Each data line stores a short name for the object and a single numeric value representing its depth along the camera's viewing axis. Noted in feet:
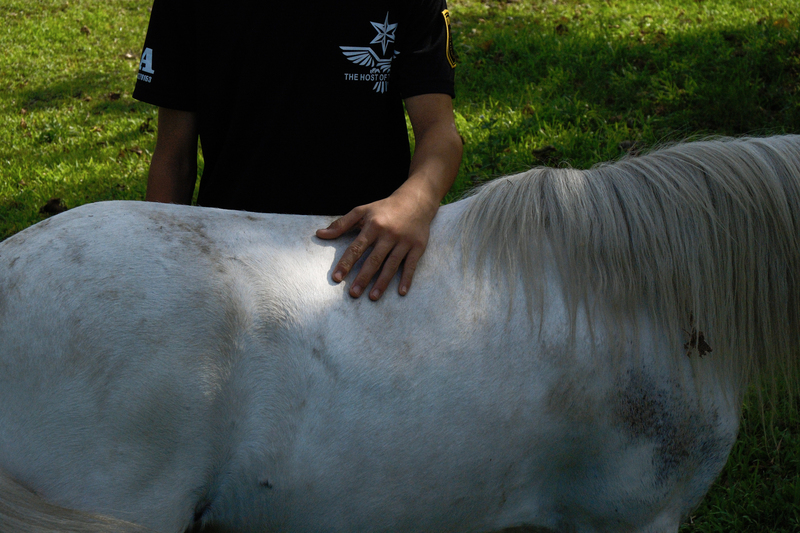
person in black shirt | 10.70
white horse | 9.30
